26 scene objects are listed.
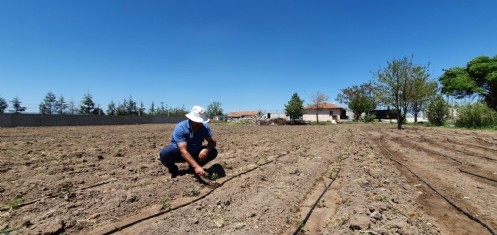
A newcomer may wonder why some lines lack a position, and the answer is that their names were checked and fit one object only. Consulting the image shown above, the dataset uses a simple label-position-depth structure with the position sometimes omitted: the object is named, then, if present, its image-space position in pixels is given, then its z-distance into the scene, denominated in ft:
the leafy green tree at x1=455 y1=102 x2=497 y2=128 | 84.88
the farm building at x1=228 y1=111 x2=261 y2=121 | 311.93
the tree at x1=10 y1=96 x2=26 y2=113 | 140.83
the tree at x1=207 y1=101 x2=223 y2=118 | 282.79
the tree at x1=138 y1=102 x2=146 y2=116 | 198.18
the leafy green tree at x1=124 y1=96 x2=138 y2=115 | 194.70
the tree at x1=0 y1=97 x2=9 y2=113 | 141.08
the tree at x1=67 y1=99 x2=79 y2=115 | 155.74
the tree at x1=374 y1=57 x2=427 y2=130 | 92.43
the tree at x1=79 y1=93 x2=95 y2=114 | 168.01
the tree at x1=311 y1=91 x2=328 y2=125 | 215.72
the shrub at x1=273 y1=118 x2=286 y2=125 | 158.40
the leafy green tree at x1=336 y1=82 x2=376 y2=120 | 209.97
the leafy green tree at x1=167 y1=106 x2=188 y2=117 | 219.78
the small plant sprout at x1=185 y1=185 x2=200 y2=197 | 15.12
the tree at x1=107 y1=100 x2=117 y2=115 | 184.75
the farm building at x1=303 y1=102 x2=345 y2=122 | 243.40
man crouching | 17.04
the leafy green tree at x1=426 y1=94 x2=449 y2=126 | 110.63
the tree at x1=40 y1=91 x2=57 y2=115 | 150.58
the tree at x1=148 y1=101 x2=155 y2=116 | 206.95
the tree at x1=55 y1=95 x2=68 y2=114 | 159.27
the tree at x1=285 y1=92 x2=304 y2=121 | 198.39
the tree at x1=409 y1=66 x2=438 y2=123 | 92.27
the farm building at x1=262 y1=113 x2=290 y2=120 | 264.21
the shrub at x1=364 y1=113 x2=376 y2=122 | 174.56
